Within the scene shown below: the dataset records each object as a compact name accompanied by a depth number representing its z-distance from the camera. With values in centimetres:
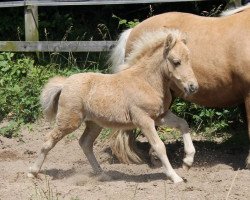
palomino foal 961
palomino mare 1052
